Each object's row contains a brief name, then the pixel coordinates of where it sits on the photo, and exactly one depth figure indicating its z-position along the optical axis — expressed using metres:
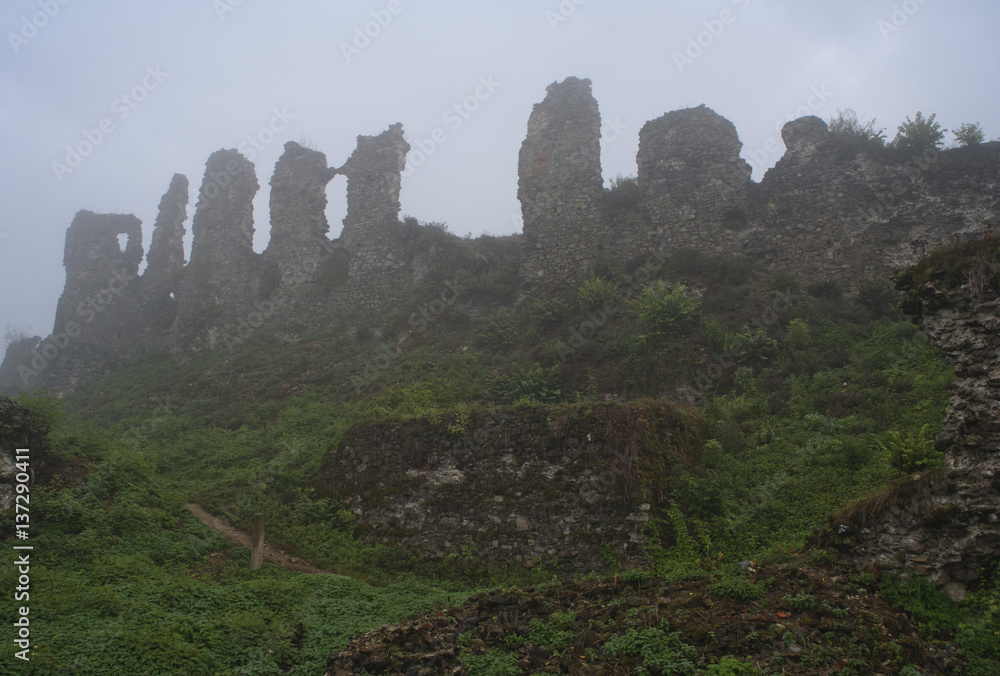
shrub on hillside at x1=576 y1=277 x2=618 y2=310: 18.88
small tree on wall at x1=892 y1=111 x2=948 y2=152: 18.23
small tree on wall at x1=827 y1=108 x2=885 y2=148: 18.95
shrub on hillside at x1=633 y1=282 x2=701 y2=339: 16.47
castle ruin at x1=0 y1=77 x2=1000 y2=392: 17.92
